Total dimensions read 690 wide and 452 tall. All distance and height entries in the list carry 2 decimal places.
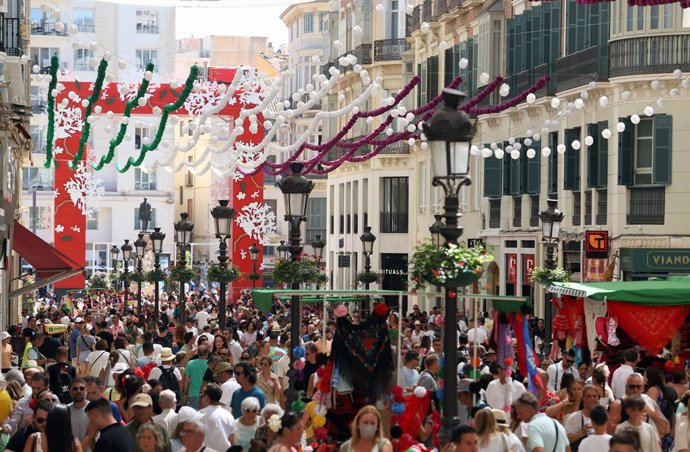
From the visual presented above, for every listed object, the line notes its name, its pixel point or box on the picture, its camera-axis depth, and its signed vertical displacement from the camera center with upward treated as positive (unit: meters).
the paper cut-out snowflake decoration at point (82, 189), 72.25 +1.19
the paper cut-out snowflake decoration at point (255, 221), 72.31 -0.15
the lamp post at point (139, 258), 43.38 -1.30
